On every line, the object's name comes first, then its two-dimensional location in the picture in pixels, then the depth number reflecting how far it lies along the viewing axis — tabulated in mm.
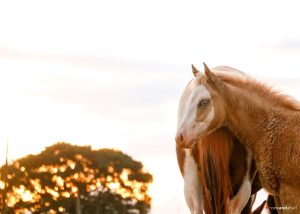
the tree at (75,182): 57781
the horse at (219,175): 10852
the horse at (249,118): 9648
